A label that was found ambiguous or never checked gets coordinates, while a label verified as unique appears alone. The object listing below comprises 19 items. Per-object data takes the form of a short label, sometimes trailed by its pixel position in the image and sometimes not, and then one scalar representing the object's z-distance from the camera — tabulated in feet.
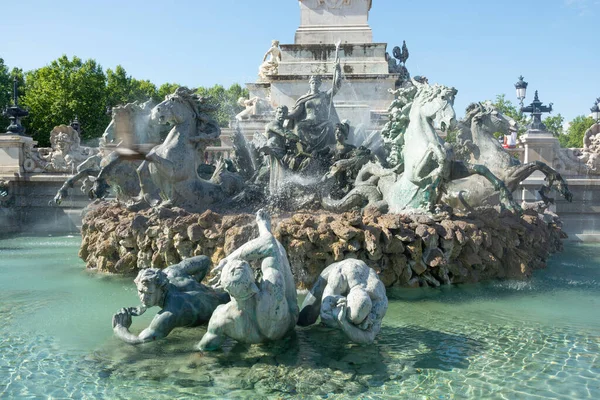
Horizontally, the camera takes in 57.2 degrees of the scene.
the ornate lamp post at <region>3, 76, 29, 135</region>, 51.25
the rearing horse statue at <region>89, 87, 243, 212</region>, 26.78
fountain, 13.10
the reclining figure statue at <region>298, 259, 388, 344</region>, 13.34
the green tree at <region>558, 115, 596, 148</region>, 167.53
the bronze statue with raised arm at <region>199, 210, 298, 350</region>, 12.61
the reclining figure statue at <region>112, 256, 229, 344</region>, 14.01
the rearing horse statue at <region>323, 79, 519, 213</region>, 23.34
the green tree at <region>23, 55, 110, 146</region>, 111.45
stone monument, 43.98
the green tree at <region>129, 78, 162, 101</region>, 126.72
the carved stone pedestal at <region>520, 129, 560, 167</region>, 44.80
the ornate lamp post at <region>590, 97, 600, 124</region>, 54.08
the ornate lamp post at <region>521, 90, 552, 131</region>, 45.06
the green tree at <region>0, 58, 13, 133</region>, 110.42
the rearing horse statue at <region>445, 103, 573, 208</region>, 30.14
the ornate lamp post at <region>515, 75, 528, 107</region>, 51.37
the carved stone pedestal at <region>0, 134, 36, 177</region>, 49.88
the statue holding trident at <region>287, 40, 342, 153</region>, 32.01
